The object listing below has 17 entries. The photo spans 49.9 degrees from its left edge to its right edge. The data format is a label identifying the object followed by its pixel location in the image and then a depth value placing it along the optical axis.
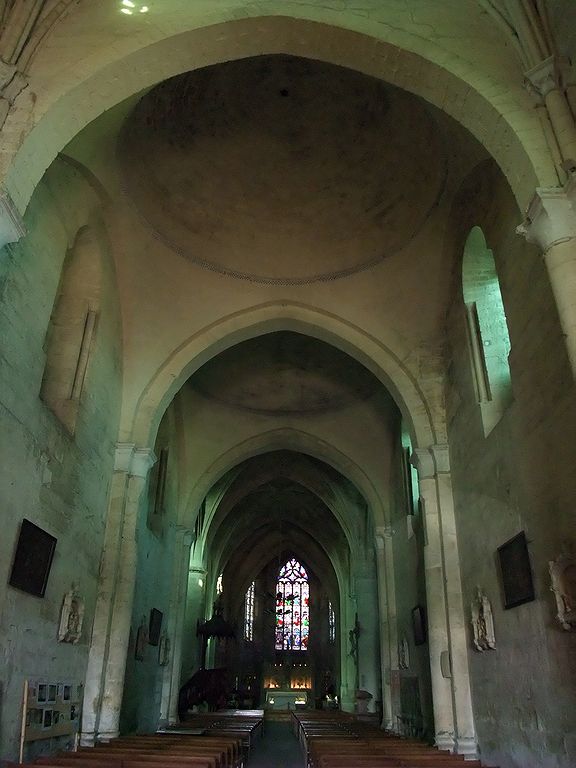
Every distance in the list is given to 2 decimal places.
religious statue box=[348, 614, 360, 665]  19.92
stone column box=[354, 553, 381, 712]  19.22
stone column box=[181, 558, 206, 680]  18.38
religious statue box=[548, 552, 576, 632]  5.34
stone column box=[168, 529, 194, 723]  14.00
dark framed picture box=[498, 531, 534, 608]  6.48
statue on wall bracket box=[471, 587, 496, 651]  7.58
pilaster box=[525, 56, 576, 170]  5.08
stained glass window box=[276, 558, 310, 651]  34.91
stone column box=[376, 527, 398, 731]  13.20
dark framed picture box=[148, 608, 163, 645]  12.41
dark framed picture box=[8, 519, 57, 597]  6.62
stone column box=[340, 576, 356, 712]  23.11
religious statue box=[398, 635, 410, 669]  12.17
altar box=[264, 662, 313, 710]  33.72
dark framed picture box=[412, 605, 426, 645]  10.87
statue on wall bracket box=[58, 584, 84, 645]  7.82
